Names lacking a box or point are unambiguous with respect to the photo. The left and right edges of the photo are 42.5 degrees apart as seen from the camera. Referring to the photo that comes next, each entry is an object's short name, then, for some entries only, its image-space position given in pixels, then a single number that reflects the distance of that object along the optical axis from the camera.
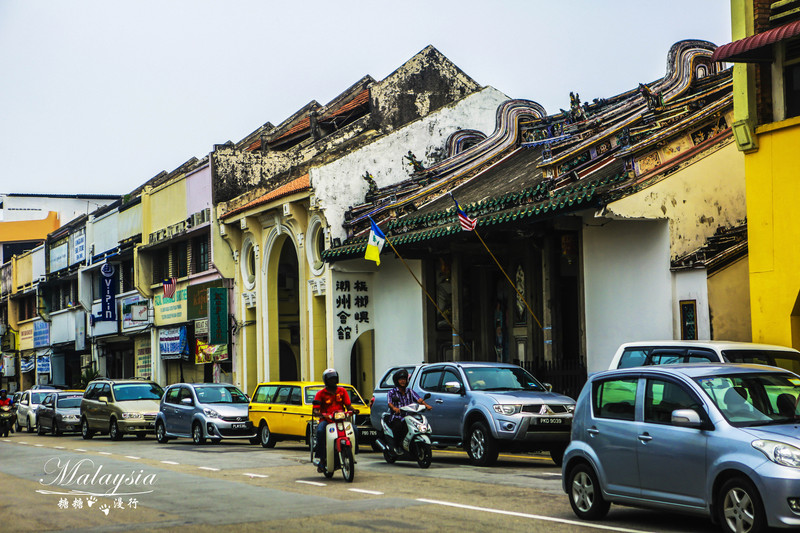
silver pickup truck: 16.73
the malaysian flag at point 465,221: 22.62
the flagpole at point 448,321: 26.25
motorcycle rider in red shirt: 14.77
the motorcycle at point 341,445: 14.55
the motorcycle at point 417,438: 16.55
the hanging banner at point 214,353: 38.34
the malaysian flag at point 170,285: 41.78
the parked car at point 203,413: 25.11
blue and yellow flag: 25.67
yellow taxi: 22.17
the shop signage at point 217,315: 37.38
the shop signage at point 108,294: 48.31
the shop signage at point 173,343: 41.03
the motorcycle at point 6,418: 33.97
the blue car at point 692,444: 8.45
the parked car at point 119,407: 28.52
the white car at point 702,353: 14.16
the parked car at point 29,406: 37.09
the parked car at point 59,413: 32.69
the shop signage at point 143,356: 45.81
